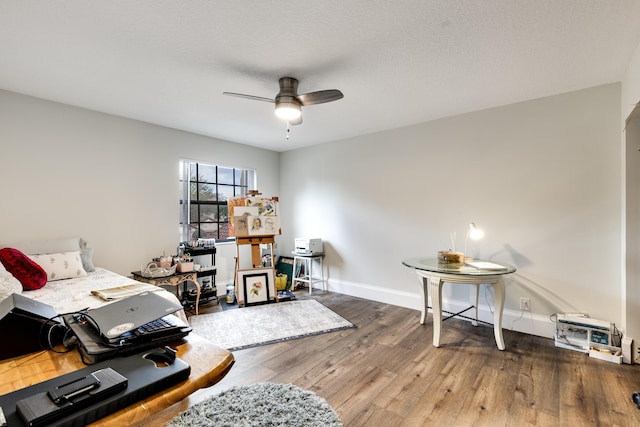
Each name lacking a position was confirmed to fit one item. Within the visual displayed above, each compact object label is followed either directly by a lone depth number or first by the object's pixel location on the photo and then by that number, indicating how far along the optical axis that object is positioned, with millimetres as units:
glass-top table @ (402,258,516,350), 2618
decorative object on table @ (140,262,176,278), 3455
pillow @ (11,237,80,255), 2926
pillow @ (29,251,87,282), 2816
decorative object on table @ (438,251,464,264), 2992
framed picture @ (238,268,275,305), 4035
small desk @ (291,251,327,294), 4617
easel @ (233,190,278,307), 4133
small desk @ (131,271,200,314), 3439
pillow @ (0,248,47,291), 2482
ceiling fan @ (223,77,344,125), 2465
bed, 2168
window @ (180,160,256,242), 4367
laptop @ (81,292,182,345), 970
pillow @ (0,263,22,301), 2120
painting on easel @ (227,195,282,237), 4113
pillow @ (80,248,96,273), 3119
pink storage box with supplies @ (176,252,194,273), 3682
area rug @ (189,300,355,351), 2969
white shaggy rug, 1709
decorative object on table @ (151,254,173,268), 3682
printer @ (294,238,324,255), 4656
